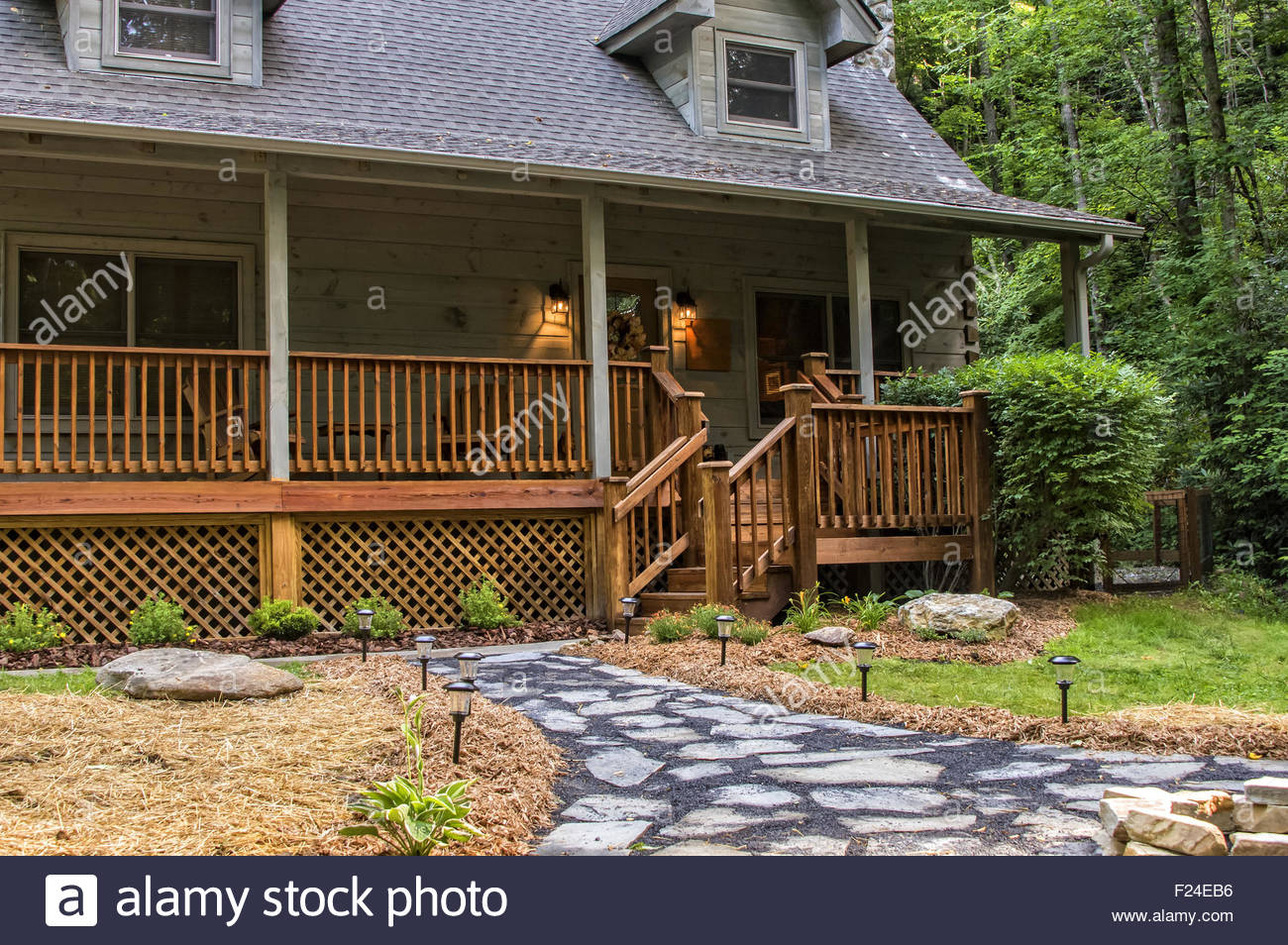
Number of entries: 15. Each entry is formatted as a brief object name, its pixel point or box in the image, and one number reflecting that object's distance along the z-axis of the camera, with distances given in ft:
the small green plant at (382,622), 28.35
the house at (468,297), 29.04
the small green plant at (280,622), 27.78
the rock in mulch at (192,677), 18.45
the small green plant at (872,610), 26.37
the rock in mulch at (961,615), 25.94
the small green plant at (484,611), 29.99
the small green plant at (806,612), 26.40
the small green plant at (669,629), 25.90
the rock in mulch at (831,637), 24.95
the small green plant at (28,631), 25.96
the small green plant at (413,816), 11.07
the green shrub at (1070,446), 30.19
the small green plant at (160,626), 26.68
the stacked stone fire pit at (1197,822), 10.32
